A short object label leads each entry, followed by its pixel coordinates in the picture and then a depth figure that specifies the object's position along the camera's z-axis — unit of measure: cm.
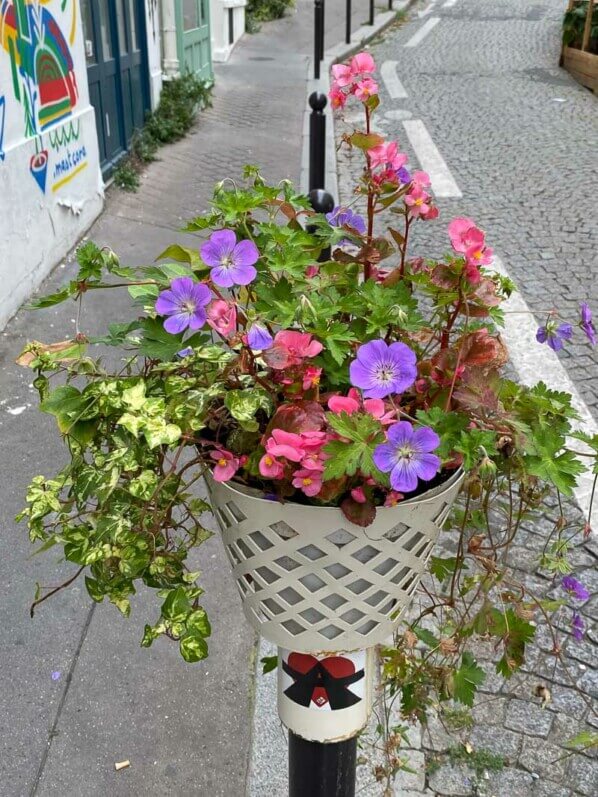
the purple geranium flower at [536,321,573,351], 117
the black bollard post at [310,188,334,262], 329
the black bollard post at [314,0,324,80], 877
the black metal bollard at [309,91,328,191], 472
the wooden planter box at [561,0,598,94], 1053
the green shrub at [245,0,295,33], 1602
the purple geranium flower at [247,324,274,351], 91
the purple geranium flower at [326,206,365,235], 123
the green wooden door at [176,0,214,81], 933
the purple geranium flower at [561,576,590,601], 166
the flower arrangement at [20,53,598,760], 89
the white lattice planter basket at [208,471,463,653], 94
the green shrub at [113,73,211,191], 709
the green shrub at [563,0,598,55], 1138
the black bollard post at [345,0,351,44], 1292
